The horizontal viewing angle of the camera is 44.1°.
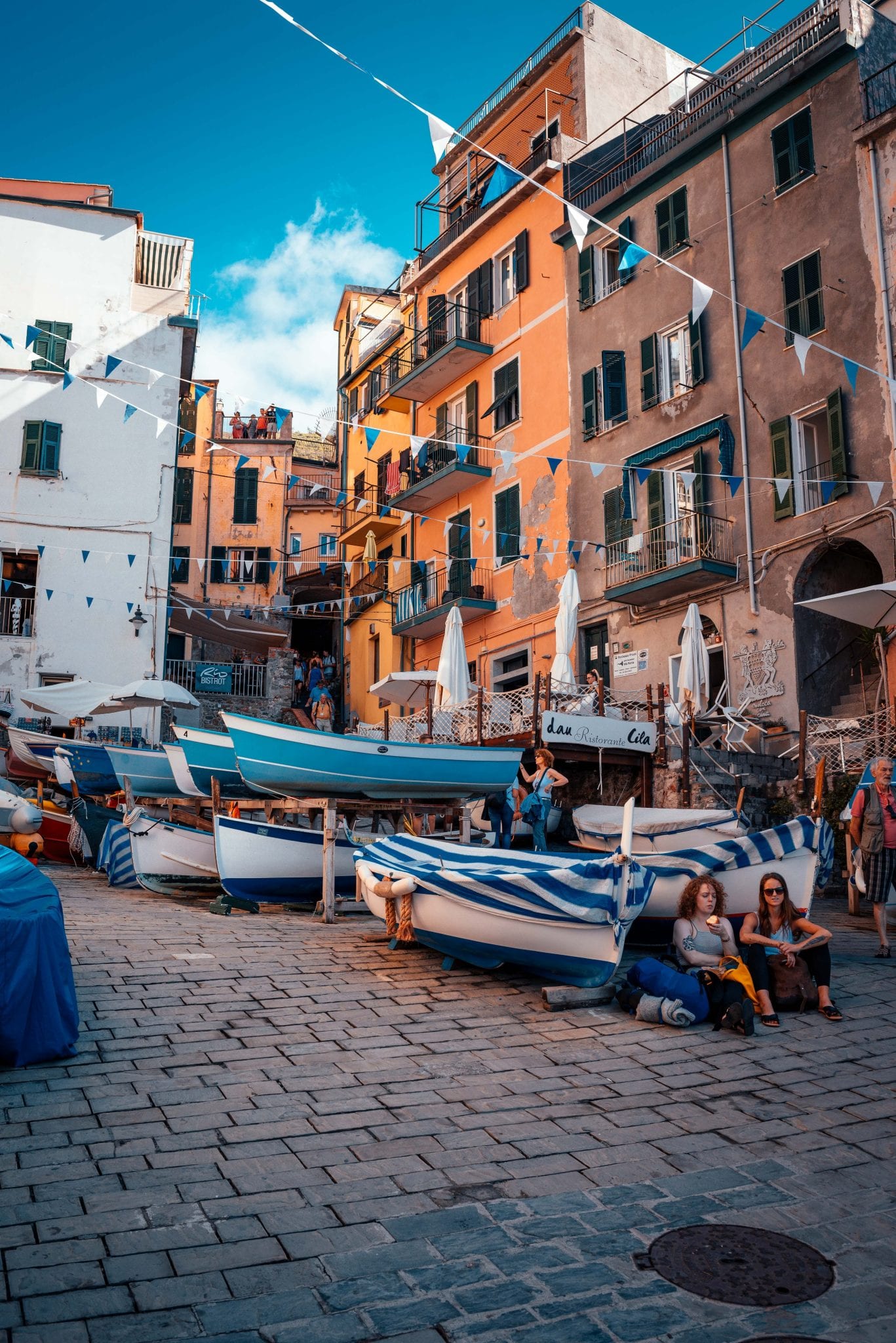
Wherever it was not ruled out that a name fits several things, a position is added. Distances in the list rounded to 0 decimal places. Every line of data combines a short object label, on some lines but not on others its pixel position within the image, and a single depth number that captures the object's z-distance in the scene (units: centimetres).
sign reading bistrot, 3058
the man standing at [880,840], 954
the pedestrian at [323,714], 2853
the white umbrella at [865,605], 1445
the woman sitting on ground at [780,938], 776
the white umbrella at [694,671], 1822
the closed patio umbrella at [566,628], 1992
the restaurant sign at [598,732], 1686
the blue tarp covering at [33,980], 611
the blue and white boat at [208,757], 1570
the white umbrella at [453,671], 2017
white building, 2716
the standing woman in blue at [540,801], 1352
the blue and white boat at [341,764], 1294
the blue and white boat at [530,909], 787
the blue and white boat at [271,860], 1273
